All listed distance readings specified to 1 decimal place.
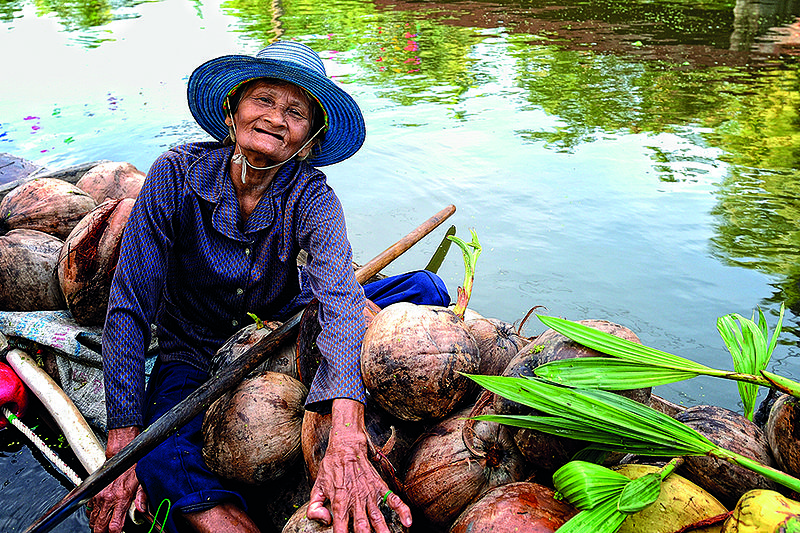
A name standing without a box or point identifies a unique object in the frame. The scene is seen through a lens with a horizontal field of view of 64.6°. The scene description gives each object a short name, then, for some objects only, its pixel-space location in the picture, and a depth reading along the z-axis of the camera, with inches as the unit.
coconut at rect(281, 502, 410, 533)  61.9
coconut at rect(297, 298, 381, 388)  89.3
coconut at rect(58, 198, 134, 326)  109.8
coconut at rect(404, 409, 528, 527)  66.5
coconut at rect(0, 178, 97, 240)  132.8
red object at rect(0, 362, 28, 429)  112.0
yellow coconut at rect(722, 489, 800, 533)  47.8
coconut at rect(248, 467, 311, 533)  83.6
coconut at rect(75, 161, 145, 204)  146.1
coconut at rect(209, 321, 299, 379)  93.9
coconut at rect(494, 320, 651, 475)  61.7
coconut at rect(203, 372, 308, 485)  77.8
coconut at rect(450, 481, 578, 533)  55.2
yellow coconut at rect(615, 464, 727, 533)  54.2
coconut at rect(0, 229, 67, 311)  120.7
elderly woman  81.6
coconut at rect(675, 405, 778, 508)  58.7
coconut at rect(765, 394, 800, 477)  58.4
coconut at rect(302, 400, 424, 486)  73.0
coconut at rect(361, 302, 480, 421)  69.5
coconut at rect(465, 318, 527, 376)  81.4
